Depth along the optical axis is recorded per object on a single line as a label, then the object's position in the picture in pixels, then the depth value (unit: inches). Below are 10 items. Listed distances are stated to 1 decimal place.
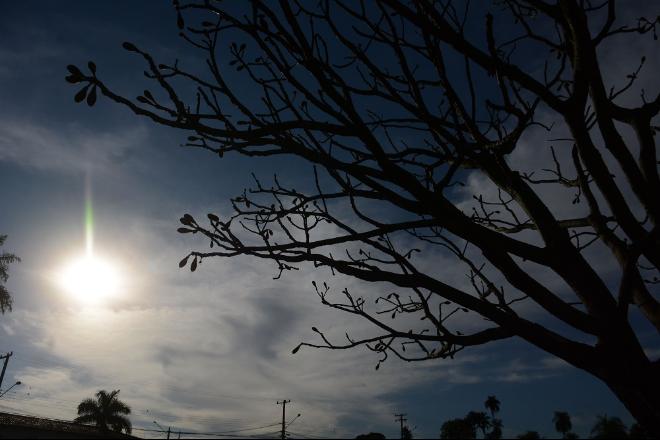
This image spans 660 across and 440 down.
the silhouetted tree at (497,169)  81.0
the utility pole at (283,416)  2268.7
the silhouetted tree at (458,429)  3848.2
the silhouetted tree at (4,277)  1113.1
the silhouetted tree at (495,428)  4328.0
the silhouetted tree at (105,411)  1899.6
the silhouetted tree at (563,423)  4220.0
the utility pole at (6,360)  1801.9
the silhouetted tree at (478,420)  4332.2
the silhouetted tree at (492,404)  4502.2
